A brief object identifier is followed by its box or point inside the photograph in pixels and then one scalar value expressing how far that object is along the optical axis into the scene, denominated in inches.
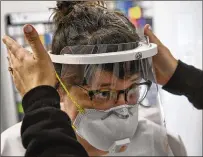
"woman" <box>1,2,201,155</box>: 29.5
